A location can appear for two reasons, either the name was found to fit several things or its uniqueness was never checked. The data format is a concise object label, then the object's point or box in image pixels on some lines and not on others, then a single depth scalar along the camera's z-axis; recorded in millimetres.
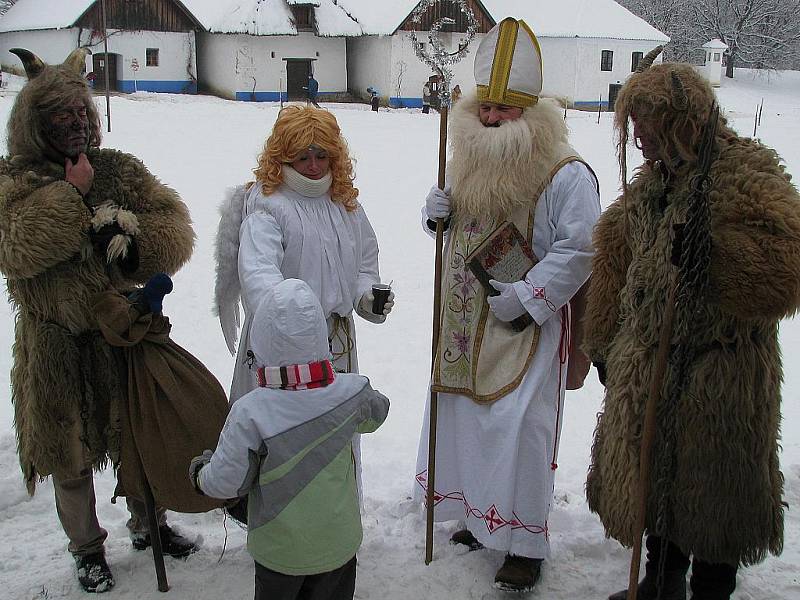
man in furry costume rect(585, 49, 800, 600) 2533
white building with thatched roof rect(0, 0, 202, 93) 27547
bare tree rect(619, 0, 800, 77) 41750
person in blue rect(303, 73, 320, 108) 25575
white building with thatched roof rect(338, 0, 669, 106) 28906
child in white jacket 2391
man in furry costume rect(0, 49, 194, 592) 3020
